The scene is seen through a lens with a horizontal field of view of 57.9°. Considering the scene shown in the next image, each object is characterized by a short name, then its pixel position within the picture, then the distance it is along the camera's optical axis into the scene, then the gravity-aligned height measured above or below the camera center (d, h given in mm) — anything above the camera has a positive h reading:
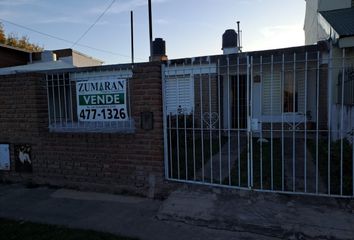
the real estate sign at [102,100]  5395 +117
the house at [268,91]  9422 +433
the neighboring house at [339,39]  7545 +1600
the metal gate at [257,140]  5012 -989
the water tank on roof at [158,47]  18672 +3448
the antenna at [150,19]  20872 +5644
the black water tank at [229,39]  16328 +3308
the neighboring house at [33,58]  19016 +3268
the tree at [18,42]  32875 +7113
